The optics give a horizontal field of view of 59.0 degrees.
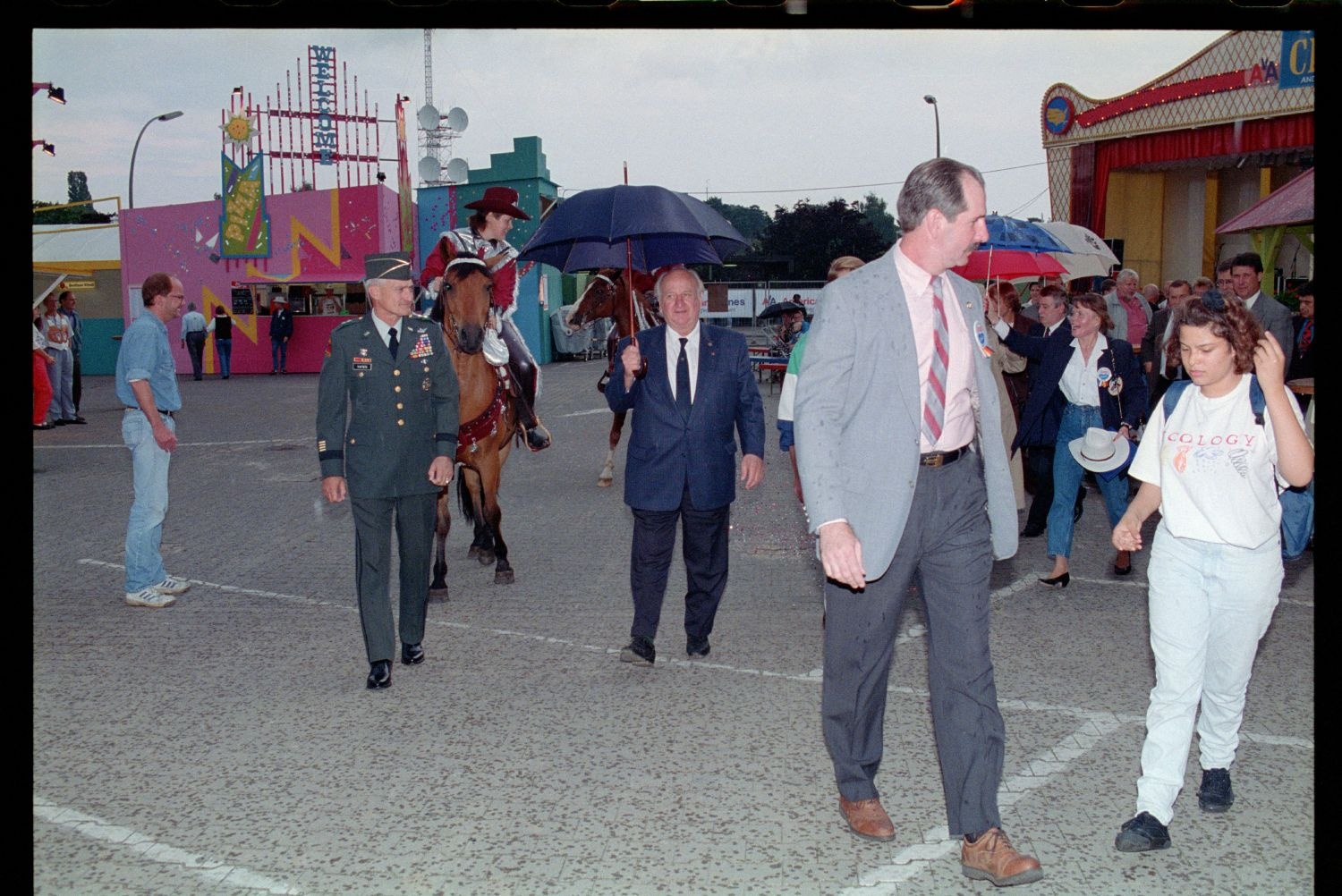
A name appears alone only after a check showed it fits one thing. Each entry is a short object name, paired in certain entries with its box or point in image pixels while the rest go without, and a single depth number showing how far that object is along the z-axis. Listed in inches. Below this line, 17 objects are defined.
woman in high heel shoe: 305.3
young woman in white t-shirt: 155.7
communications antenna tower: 1389.0
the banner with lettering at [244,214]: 1347.2
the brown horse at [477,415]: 300.2
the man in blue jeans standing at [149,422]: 296.4
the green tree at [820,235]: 2746.1
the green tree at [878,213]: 4406.3
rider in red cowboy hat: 321.4
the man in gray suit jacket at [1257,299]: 356.8
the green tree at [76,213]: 2309.3
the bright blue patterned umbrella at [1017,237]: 455.2
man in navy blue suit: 237.9
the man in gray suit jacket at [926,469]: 148.9
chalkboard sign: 1370.6
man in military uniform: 231.1
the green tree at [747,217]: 3963.1
